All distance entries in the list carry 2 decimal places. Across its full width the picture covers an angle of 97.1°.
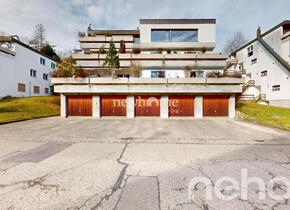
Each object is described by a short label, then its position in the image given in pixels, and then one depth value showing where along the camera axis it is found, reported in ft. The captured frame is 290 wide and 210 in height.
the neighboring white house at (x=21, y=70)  60.61
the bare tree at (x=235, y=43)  113.11
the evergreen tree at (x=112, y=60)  47.98
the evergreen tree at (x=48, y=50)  102.85
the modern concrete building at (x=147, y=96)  40.70
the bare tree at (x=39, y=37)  135.29
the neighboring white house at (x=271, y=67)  56.78
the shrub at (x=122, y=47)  64.98
